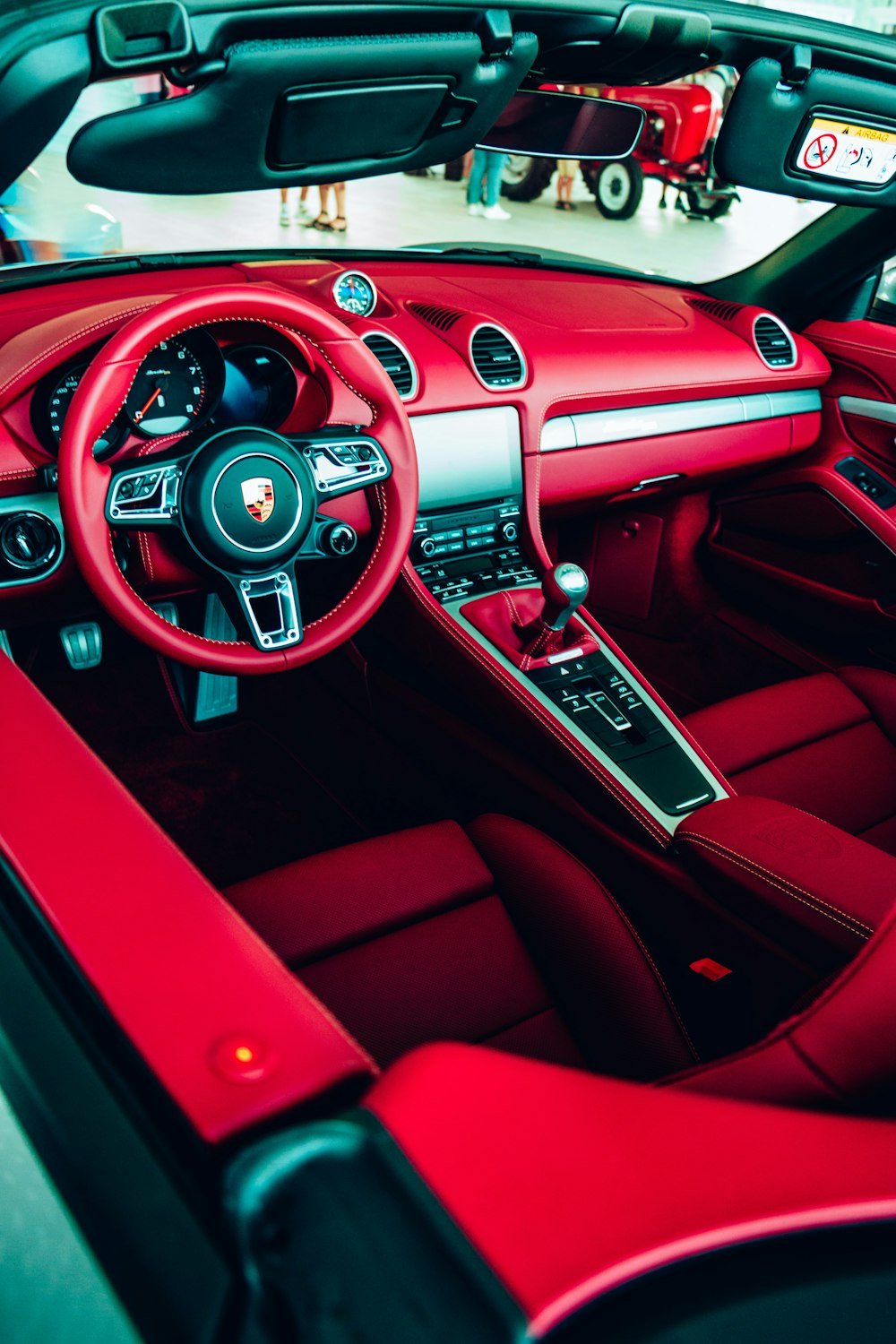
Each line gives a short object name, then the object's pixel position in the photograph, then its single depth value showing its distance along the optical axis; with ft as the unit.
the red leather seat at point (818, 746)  6.12
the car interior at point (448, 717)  1.54
